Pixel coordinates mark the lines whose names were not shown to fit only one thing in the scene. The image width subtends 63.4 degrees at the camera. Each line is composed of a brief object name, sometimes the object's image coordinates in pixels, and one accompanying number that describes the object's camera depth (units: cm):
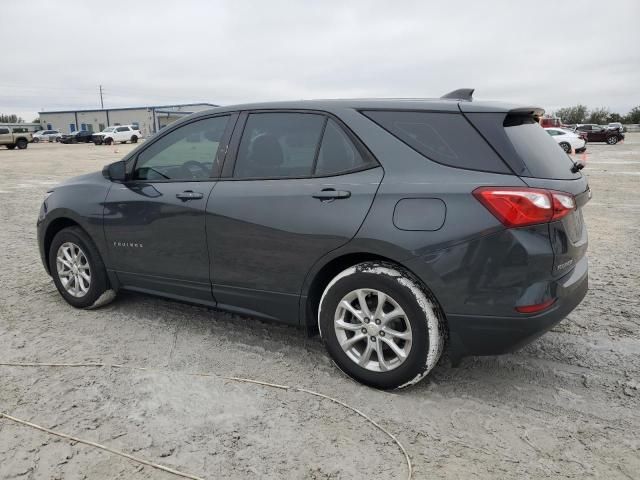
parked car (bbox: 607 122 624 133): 3680
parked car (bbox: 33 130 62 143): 6212
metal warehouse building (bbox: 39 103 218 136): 7356
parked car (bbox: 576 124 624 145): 3694
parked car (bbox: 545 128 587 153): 2623
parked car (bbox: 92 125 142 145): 4944
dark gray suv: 264
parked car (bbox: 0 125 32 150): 3709
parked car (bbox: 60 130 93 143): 5603
